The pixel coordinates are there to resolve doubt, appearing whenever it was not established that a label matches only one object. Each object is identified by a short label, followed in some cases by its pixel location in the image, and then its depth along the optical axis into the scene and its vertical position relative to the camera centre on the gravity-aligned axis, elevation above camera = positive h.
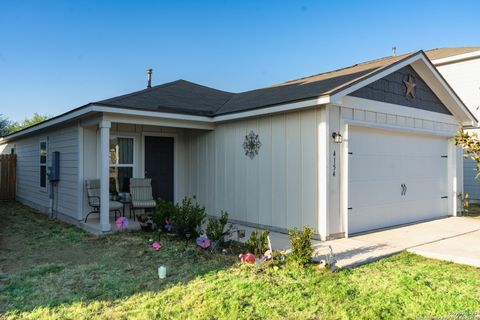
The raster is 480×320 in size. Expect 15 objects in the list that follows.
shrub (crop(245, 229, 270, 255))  4.81 -1.13
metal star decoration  7.57 +1.64
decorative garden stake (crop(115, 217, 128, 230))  6.13 -1.06
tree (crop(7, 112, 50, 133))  34.25 +4.31
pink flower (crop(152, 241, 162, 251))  5.21 -1.24
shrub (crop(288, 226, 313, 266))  4.43 -1.10
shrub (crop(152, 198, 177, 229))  6.32 -0.94
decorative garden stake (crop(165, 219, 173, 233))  6.29 -1.11
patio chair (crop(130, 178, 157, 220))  7.69 -0.72
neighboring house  12.44 +3.20
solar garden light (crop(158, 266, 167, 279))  4.07 -1.29
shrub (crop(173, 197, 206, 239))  5.83 -0.99
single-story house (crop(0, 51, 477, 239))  6.24 +0.30
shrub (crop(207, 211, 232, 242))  5.19 -1.02
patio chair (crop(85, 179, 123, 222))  7.30 -0.70
